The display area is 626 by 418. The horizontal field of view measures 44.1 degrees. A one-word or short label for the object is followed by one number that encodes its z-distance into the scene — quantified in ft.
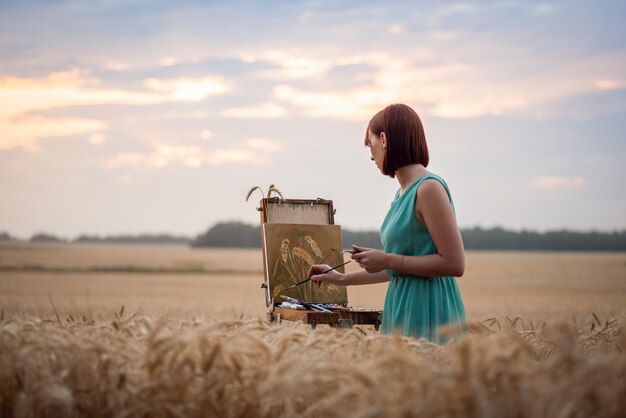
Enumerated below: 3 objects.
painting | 21.13
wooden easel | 17.47
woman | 14.61
